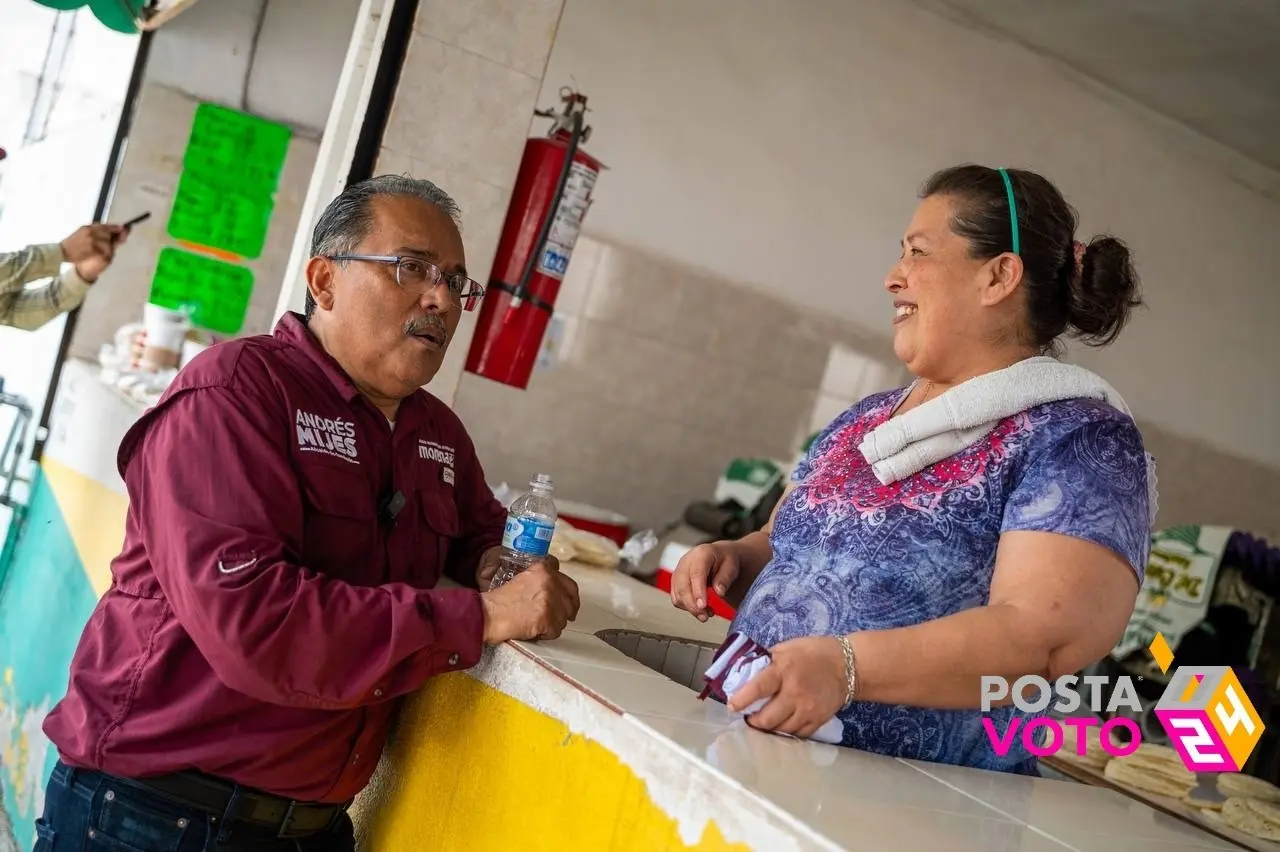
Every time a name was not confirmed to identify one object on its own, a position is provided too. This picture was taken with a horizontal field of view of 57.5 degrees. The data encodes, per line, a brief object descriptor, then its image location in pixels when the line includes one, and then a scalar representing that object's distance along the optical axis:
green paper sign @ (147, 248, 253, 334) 5.84
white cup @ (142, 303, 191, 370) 5.04
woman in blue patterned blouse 1.47
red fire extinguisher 3.21
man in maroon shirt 1.65
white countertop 1.21
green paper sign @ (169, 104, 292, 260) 5.81
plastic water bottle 2.00
